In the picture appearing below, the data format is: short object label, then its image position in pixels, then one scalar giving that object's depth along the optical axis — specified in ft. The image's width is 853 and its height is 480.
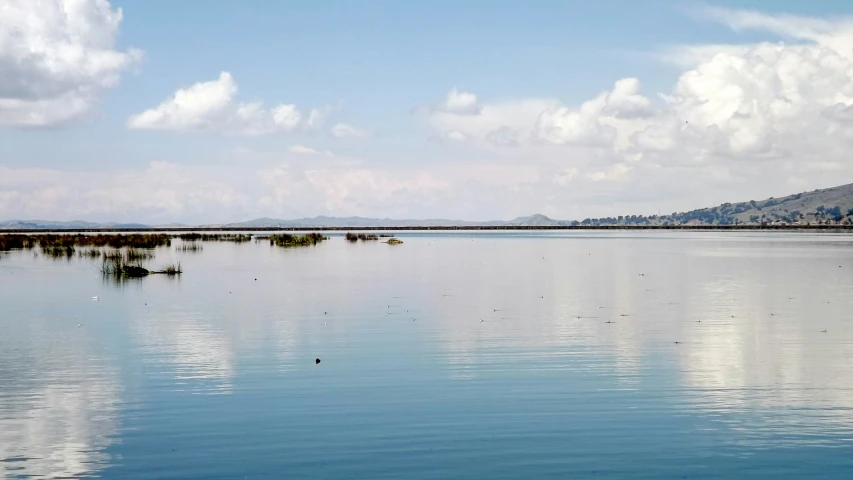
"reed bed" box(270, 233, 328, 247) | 441.68
